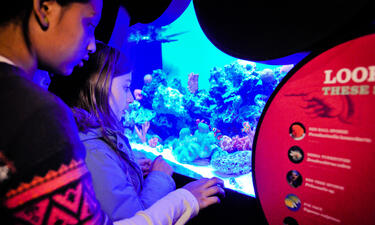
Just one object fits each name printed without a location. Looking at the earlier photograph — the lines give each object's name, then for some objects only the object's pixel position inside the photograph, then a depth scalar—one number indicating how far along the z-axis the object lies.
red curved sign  0.64
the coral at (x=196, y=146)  2.59
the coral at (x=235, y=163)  1.92
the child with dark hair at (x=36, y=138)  0.52
